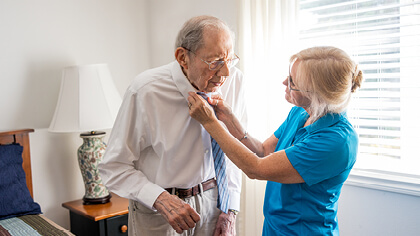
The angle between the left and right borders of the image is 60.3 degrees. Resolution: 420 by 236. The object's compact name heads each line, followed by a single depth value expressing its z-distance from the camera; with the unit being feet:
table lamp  7.87
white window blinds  6.05
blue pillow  7.12
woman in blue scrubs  3.94
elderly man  4.30
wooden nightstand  7.63
